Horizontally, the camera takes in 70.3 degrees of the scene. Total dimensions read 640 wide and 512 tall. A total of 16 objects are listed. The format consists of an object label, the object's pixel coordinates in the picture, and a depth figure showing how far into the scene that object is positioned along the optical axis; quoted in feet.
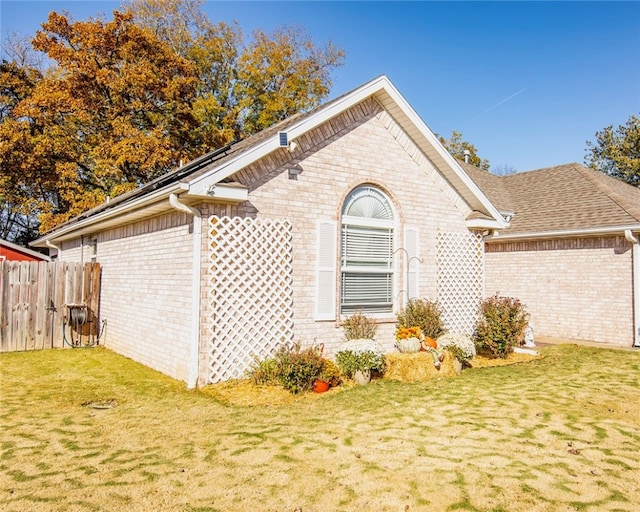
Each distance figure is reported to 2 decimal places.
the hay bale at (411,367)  27.04
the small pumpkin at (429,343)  29.25
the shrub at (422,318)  31.94
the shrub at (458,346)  29.68
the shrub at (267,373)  24.17
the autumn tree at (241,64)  87.61
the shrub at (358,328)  28.96
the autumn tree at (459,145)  114.42
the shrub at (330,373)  24.44
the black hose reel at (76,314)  37.99
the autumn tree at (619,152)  99.86
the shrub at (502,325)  34.30
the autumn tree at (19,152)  67.46
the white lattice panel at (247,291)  24.44
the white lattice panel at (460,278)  35.73
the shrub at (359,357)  25.86
